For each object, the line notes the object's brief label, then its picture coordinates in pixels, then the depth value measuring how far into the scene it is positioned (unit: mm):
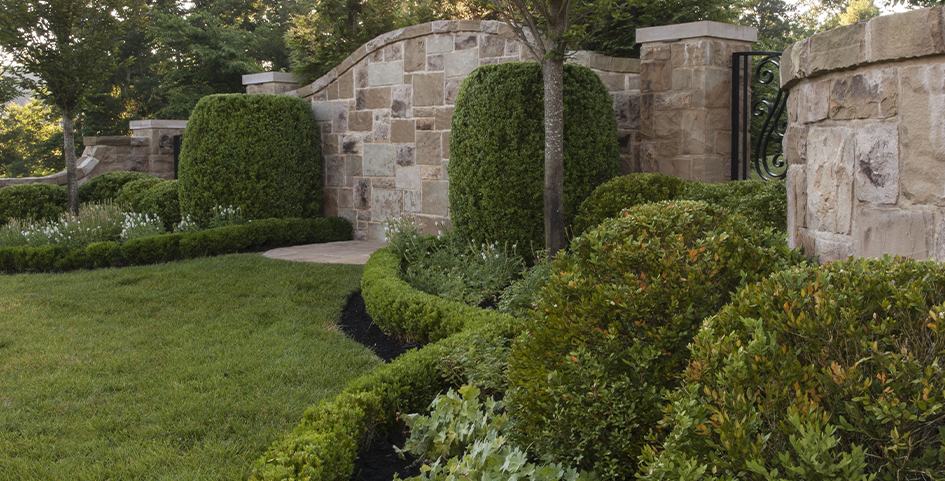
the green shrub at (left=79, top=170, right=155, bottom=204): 12484
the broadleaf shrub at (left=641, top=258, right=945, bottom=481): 1699
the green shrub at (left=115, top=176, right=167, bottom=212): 11609
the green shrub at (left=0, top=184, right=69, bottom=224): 11906
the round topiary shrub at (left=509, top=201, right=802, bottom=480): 2561
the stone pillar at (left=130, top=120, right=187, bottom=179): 14258
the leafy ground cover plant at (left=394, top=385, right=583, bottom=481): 2557
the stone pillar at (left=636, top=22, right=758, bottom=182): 7285
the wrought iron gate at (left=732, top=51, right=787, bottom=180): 7352
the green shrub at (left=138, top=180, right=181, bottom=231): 10867
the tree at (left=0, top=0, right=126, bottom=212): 11055
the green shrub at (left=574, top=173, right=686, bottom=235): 6391
